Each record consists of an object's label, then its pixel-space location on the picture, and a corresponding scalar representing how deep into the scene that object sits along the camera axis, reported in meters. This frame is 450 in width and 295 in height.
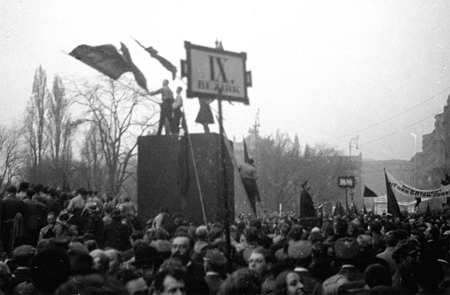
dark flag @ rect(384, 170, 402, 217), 13.59
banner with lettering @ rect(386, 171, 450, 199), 14.68
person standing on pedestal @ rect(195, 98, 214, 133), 10.93
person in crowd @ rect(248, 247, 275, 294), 5.21
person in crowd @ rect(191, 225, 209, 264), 6.26
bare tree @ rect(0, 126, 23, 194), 10.30
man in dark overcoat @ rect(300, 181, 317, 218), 10.56
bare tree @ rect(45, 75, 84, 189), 13.27
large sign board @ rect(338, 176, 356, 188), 18.61
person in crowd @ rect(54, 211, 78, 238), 7.70
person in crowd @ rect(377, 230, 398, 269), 6.64
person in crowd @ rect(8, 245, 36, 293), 5.27
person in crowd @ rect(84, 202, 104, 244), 8.29
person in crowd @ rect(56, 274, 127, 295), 4.13
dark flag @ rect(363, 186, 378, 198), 18.42
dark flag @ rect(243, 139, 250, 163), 12.19
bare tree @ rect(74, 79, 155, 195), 10.34
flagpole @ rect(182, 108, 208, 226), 10.63
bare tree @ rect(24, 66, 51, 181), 12.53
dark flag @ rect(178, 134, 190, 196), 10.98
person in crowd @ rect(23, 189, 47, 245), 8.64
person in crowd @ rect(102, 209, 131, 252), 7.84
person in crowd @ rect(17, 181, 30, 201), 9.09
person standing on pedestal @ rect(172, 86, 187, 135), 10.57
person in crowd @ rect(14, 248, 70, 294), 4.35
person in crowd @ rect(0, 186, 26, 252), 8.33
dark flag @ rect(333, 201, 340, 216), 20.60
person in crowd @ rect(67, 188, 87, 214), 9.40
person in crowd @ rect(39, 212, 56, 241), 7.71
